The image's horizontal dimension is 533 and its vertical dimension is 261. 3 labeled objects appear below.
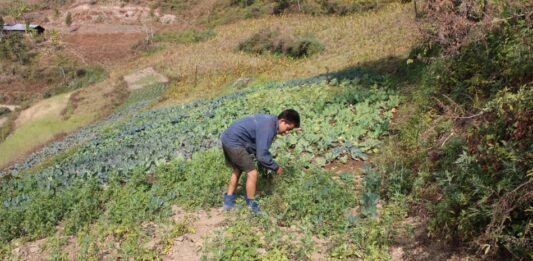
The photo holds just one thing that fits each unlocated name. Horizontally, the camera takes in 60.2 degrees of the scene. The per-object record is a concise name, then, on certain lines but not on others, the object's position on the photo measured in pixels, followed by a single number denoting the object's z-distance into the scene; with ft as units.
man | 20.10
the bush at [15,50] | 193.10
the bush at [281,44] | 89.18
